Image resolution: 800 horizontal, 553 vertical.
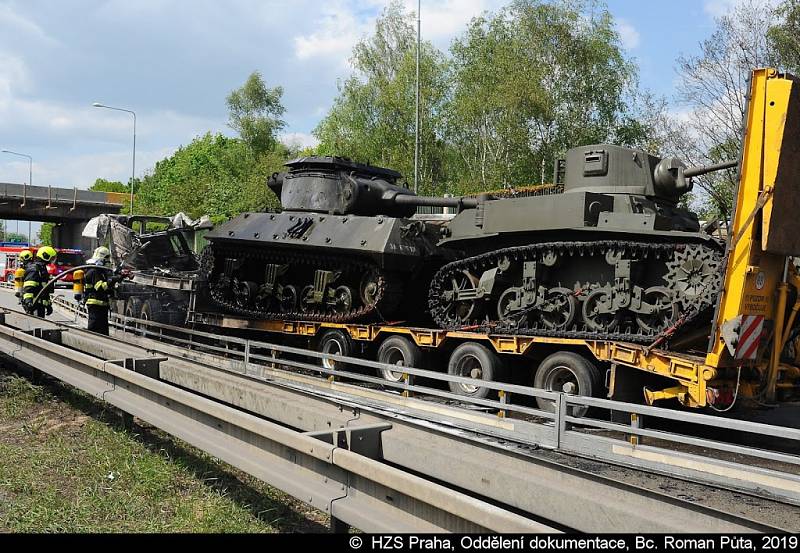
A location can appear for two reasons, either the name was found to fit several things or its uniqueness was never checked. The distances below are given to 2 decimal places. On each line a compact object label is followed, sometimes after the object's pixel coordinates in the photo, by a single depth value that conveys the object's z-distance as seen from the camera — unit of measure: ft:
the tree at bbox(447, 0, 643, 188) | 107.45
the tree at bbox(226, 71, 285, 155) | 192.65
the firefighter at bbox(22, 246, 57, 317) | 37.76
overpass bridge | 160.73
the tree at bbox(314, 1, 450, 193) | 126.31
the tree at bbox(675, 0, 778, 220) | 90.69
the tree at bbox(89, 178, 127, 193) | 359.87
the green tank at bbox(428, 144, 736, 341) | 27.63
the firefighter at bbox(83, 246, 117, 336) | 36.91
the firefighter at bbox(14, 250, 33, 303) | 38.63
